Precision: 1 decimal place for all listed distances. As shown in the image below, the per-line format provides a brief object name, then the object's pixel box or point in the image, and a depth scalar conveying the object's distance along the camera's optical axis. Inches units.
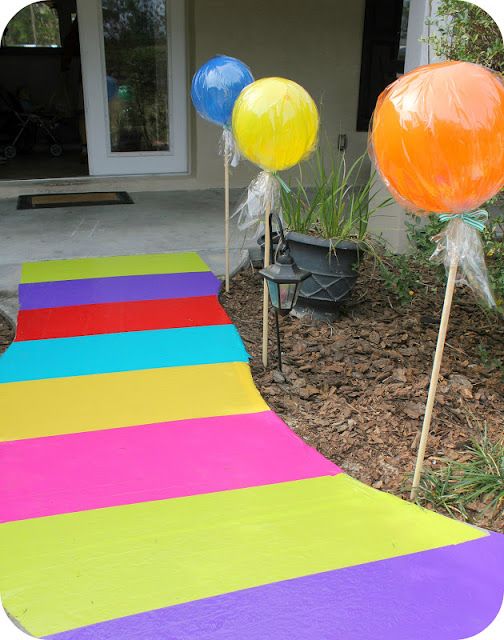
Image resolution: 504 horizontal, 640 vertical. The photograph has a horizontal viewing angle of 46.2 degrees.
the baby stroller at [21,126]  358.3
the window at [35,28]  430.0
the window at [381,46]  298.5
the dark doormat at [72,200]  267.7
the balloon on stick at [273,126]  120.1
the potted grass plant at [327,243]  151.7
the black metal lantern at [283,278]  122.3
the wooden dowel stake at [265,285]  133.6
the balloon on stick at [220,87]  149.3
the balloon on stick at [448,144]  77.4
